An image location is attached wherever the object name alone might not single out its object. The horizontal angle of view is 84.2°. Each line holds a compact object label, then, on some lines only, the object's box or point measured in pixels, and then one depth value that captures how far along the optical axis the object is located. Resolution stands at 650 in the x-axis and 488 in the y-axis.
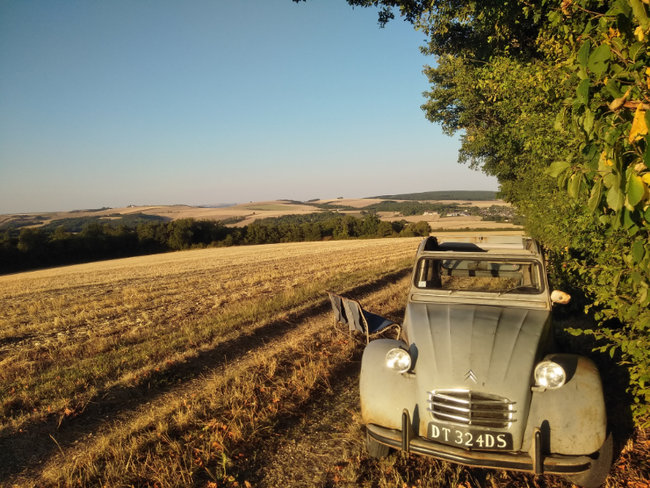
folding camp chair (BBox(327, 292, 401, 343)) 6.29
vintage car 2.94
